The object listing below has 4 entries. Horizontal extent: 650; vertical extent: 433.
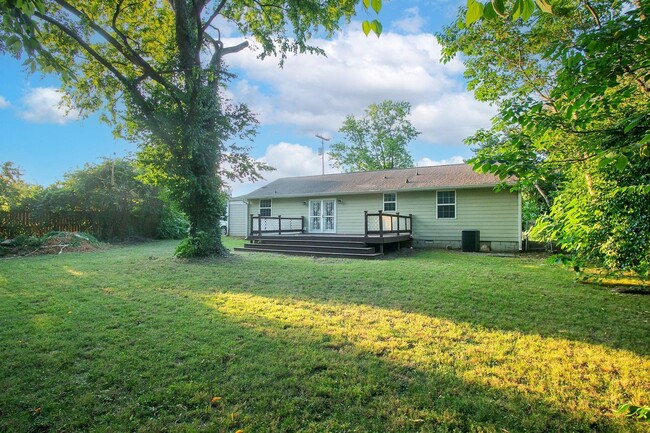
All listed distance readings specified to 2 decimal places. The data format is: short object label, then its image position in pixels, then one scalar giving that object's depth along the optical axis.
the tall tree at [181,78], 8.95
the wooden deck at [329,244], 11.24
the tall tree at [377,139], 30.59
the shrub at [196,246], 9.66
